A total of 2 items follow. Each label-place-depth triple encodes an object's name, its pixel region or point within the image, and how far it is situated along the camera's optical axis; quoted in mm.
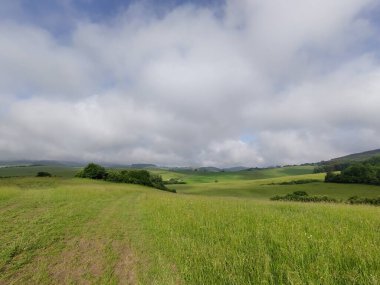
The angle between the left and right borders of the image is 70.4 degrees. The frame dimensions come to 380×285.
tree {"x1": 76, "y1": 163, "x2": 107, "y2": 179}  79925
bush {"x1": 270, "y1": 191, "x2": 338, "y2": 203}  47062
